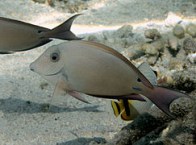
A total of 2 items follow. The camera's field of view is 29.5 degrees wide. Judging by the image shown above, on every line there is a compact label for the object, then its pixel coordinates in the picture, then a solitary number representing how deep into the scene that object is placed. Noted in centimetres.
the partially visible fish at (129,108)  261
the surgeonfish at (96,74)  194
